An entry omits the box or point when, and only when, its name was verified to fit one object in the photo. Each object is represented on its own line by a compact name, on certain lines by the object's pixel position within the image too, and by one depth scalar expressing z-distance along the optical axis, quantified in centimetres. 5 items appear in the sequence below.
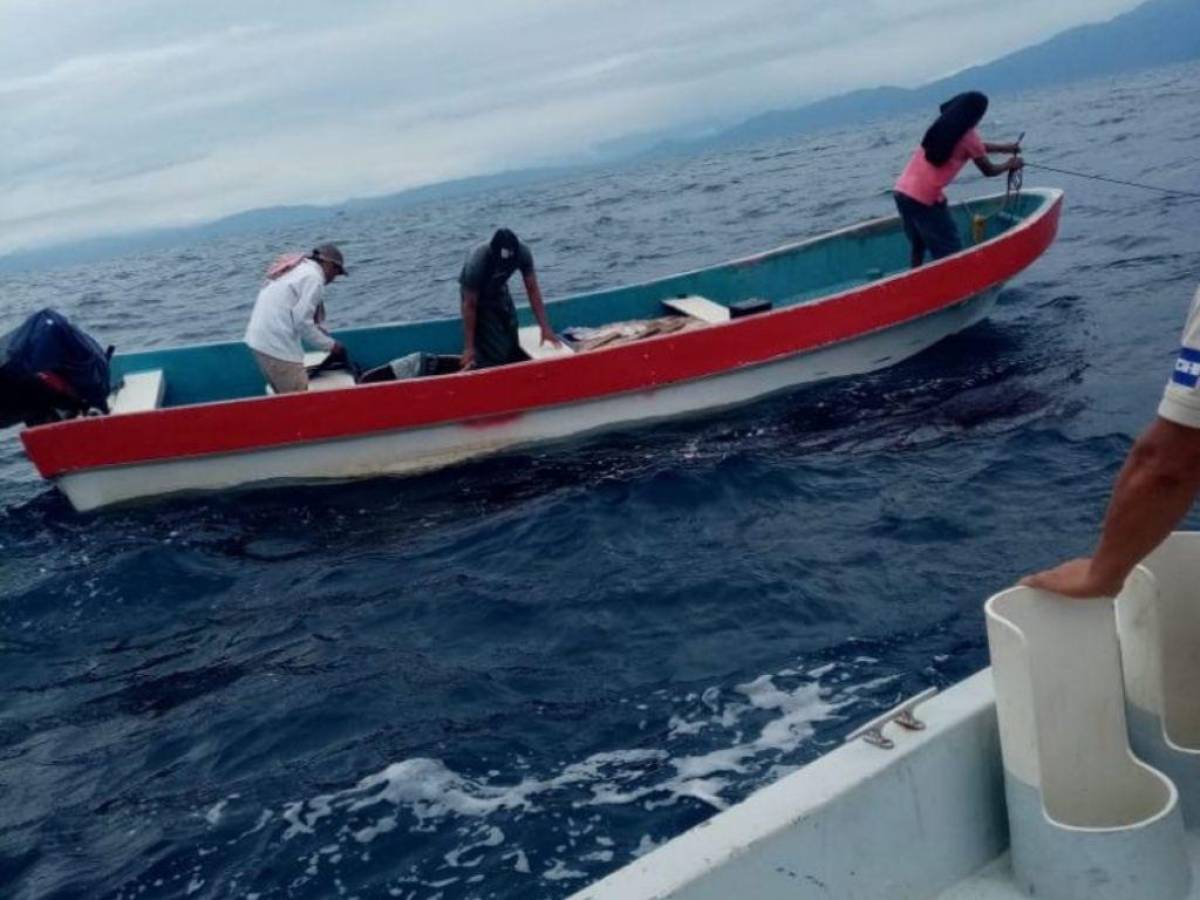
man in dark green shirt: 927
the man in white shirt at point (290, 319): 909
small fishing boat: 867
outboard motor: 859
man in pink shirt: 1028
